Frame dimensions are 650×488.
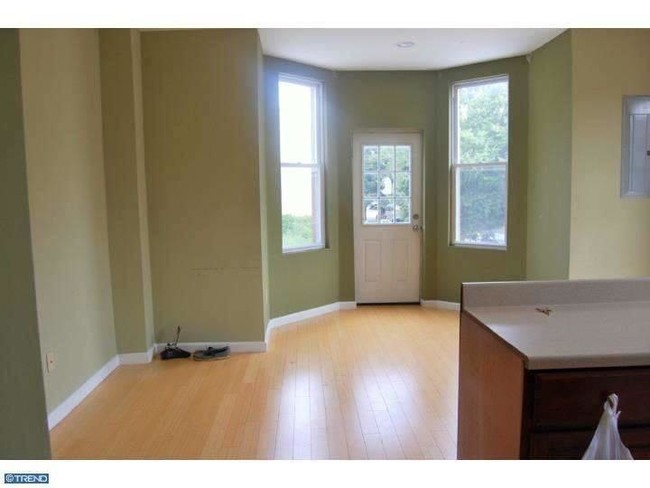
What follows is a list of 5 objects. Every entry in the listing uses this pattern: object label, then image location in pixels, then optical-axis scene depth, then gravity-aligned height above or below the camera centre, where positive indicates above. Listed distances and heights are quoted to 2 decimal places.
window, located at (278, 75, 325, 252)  4.94 +0.40
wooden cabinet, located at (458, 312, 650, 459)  1.30 -0.58
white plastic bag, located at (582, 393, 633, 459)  1.26 -0.64
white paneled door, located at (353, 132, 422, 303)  5.52 -0.19
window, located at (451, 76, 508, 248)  5.01 +0.38
